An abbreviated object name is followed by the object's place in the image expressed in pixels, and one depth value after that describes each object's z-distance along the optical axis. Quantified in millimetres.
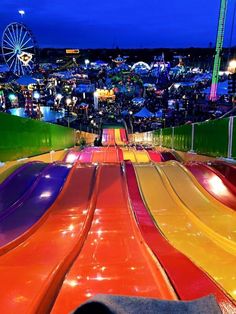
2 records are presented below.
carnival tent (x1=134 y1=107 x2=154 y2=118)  39598
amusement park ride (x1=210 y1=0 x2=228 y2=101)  22470
